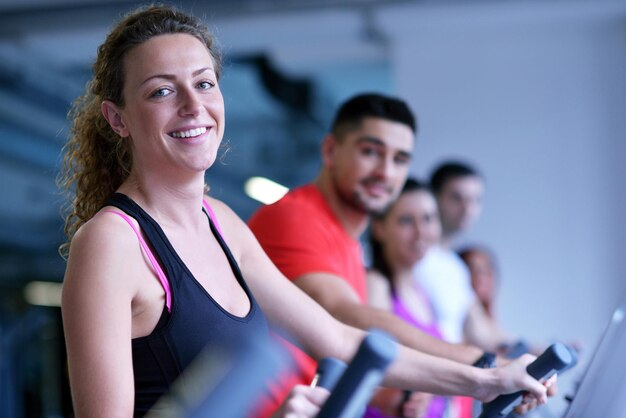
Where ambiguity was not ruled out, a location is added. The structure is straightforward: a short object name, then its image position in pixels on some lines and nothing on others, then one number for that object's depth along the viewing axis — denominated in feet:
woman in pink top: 11.21
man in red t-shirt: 7.79
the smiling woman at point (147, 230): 4.72
